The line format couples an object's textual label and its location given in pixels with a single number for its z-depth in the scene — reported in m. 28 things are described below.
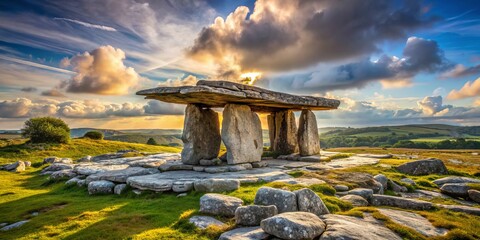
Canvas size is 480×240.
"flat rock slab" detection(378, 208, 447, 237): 7.30
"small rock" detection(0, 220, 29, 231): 8.50
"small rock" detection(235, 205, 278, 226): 7.53
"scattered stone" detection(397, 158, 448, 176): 16.48
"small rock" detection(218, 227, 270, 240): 6.57
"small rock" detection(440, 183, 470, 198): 11.64
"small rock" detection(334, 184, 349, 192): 11.31
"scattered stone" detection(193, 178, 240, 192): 11.12
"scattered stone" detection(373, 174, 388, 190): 12.45
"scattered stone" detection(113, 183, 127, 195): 12.37
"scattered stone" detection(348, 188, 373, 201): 10.30
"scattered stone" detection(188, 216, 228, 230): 7.70
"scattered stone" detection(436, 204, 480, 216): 9.11
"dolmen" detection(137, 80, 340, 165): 15.53
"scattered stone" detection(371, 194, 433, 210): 9.55
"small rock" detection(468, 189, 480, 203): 11.16
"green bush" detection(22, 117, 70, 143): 32.81
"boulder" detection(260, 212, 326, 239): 6.14
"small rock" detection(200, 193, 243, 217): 8.54
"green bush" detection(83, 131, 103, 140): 43.62
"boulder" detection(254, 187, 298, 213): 8.12
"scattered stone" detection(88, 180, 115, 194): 12.71
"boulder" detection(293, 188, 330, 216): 8.10
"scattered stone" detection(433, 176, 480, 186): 13.32
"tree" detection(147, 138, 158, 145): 53.03
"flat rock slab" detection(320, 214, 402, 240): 6.21
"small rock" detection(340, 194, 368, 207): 9.58
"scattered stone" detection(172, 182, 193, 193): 11.58
